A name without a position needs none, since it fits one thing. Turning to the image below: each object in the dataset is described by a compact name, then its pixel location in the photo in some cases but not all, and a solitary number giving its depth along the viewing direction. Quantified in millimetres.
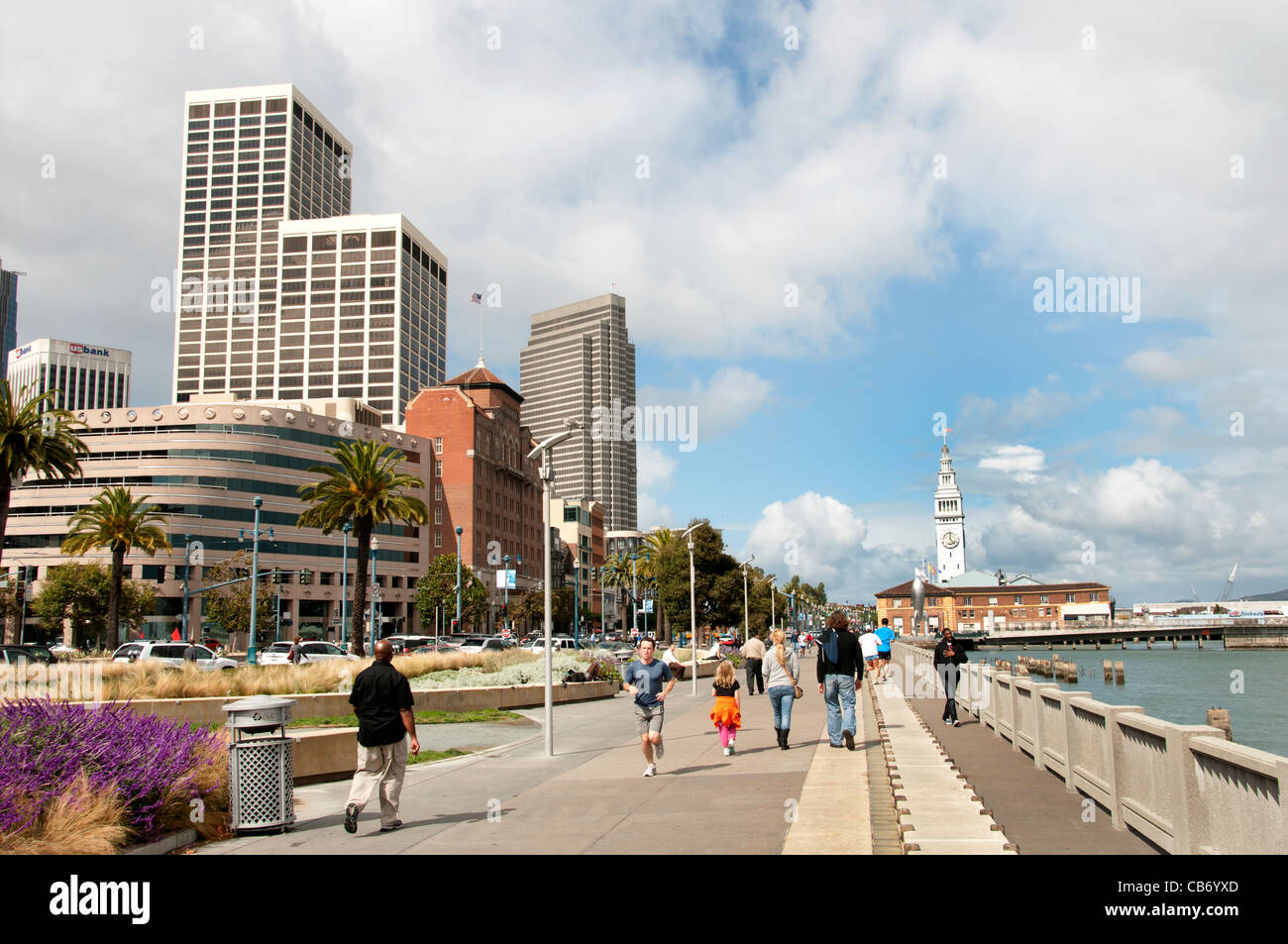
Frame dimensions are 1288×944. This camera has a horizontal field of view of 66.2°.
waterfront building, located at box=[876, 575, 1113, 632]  165000
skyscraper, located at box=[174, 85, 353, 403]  167625
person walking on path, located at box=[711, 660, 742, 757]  15180
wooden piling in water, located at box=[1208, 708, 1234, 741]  23766
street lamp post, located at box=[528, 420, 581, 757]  17156
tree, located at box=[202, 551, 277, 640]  70250
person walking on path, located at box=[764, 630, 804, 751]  15867
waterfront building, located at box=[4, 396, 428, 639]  88188
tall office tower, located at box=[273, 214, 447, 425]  164375
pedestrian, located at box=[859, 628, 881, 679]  26062
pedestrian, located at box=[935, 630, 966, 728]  18312
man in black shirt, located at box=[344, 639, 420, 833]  9719
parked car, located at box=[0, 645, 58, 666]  32062
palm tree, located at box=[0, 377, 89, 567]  32781
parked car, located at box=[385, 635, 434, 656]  46550
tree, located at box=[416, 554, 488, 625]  94688
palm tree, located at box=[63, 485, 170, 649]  49719
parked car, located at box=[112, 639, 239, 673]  32906
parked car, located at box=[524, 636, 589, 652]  50816
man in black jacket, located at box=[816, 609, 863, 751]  14852
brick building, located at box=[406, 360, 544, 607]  114250
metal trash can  9617
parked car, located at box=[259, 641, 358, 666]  40125
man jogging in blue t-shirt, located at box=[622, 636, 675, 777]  13555
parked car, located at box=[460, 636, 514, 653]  43375
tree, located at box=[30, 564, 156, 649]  71000
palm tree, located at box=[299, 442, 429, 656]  50125
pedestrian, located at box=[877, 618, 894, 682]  28586
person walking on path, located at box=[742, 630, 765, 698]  25172
